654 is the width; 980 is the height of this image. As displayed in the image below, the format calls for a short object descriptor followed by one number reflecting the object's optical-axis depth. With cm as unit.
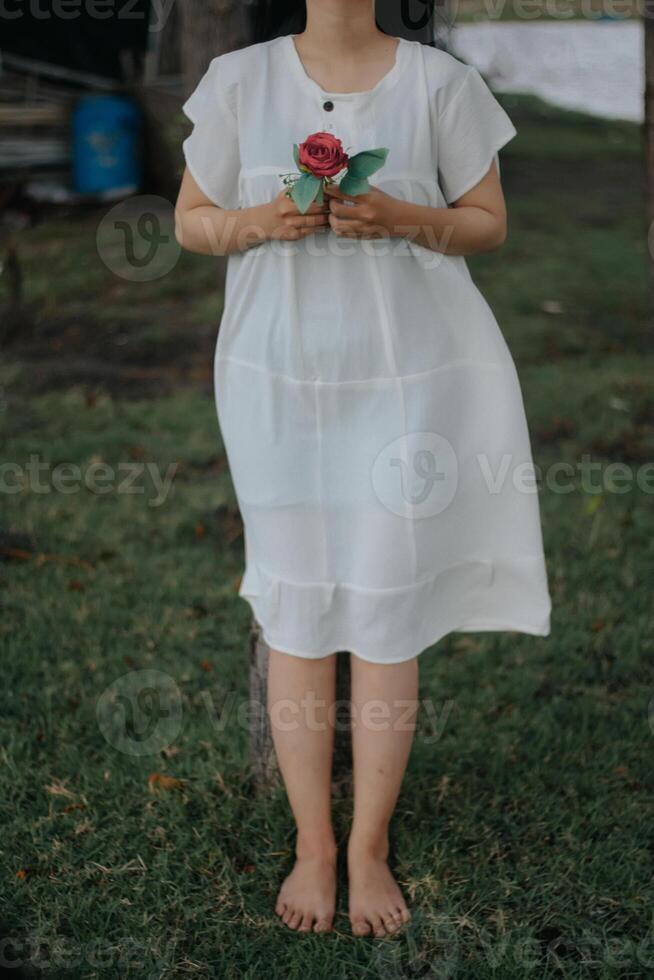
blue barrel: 909
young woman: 200
